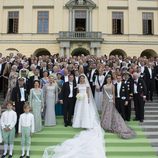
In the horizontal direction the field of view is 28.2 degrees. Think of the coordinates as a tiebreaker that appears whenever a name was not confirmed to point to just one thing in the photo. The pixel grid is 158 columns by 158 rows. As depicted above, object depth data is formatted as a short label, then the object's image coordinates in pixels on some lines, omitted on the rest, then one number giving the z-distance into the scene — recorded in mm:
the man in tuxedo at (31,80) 10281
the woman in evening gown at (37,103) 9281
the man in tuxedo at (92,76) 11130
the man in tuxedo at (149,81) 12117
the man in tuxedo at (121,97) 9930
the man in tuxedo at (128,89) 10125
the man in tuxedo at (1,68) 12343
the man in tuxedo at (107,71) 11052
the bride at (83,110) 9320
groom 9855
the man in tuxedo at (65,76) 10735
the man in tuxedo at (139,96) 10086
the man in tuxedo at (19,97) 9352
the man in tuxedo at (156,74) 12741
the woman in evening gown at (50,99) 9750
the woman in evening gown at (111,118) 9203
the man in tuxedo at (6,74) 12062
